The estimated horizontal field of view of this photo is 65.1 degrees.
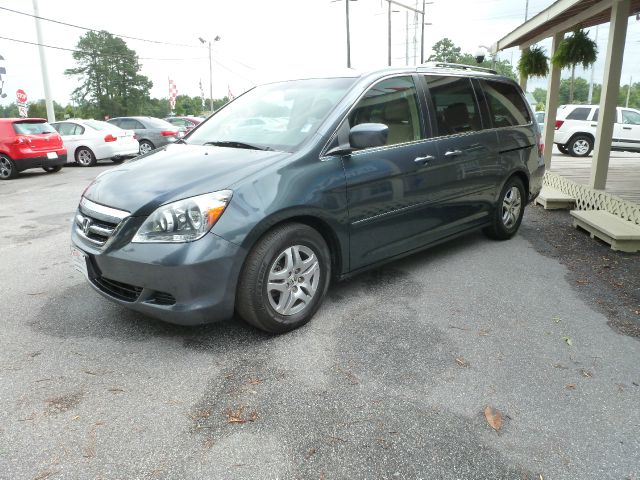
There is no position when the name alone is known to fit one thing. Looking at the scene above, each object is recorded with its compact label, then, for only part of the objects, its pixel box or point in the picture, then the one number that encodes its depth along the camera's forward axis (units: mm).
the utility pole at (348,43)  30734
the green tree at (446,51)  96212
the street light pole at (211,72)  42319
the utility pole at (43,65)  20641
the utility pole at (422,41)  39097
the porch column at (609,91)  6543
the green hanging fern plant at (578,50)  8320
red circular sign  20234
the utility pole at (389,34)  37266
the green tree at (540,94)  83888
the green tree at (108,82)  70625
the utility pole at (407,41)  53562
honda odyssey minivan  2928
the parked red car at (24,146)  11984
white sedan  14758
